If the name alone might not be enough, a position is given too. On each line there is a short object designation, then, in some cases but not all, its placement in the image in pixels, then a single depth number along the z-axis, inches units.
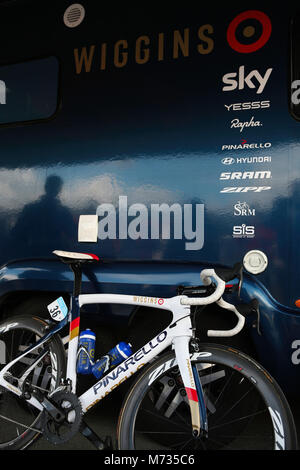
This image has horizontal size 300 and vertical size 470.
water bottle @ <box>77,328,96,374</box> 99.2
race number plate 103.3
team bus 101.9
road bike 85.2
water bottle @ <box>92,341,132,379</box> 96.8
